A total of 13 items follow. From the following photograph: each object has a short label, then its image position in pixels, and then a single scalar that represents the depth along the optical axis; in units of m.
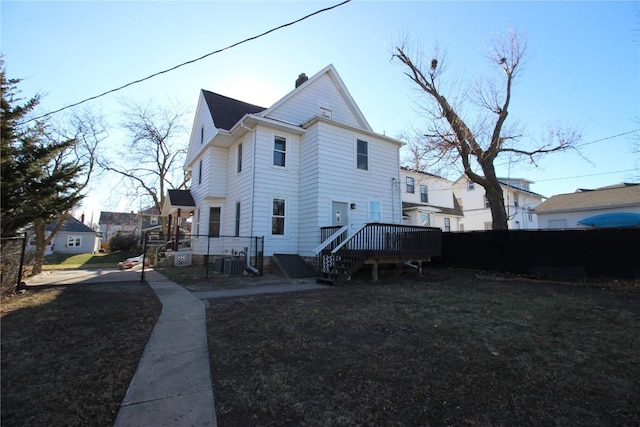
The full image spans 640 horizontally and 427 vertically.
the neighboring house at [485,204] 28.72
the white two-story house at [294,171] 12.12
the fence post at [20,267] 7.51
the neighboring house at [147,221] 49.64
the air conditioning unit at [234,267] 11.38
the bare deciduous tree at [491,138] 14.38
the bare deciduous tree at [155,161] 27.58
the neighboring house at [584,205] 19.25
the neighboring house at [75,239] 39.88
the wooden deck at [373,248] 9.59
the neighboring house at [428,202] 22.69
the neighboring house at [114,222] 59.92
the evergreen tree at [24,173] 8.75
